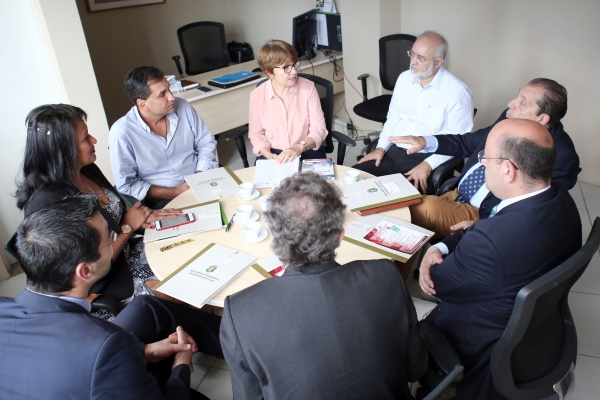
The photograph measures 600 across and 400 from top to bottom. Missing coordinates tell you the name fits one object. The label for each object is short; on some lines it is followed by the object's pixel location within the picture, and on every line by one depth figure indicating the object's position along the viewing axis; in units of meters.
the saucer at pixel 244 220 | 2.03
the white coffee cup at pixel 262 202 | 2.14
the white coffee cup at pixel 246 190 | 2.23
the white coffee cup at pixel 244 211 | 2.04
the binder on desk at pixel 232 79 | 3.85
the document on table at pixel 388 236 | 1.77
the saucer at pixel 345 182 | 2.29
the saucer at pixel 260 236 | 1.89
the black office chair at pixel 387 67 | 3.62
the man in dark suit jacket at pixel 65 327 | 1.09
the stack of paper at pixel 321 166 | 2.40
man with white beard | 2.69
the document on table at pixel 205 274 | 1.62
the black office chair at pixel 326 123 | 2.89
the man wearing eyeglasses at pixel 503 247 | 1.38
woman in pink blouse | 2.83
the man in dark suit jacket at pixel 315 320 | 1.10
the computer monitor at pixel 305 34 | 4.23
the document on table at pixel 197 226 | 2.00
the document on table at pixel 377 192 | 2.07
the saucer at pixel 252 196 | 2.24
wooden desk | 3.74
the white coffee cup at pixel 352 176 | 2.30
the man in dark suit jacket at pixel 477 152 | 2.01
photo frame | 4.66
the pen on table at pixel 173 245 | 1.92
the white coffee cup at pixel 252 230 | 1.89
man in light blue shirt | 2.45
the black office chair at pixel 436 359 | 1.34
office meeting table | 1.69
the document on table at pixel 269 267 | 1.71
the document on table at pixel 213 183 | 2.30
